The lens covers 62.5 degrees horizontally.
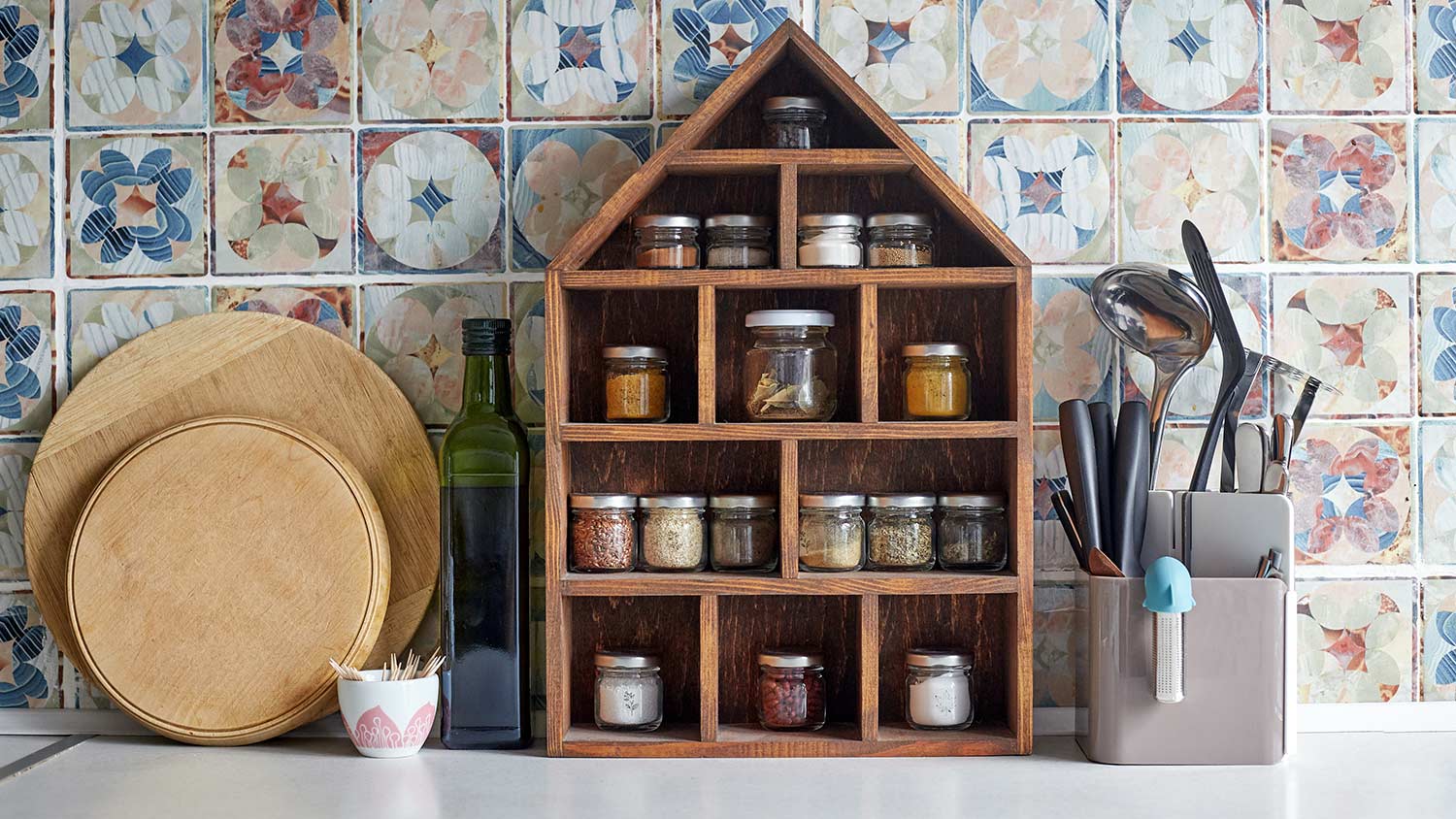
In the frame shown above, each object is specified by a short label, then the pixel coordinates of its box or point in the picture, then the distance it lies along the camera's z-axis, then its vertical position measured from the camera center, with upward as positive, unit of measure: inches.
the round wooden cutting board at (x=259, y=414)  48.5 -1.0
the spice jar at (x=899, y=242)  46.1 +6.0
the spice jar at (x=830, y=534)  45.0 -5.2
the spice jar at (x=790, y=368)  45.2 +1.1
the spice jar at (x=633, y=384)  45.8 +0.5
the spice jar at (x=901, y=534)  45.6 -5.2
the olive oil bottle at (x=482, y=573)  45.5 -6.7
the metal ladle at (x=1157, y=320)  46.0 +3.0
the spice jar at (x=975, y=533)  45.8 -5.2
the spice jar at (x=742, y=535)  45.6 -5.2
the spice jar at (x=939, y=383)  45.5 +0.5
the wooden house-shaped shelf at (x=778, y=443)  47.7 -1.9
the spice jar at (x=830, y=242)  45.3 +5.9
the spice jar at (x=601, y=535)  45.3 -5.2
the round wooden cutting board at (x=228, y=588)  46.4 -7.4
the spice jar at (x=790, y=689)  45.6 -11.2
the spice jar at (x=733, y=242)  46.4 +6.0
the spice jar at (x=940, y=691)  45.5 -11.2
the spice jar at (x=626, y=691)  45.7 -11.2
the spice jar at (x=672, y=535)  45.3 -5.2
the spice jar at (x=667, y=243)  45.9 +6.0
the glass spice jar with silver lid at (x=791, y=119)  46.4 +10.8
